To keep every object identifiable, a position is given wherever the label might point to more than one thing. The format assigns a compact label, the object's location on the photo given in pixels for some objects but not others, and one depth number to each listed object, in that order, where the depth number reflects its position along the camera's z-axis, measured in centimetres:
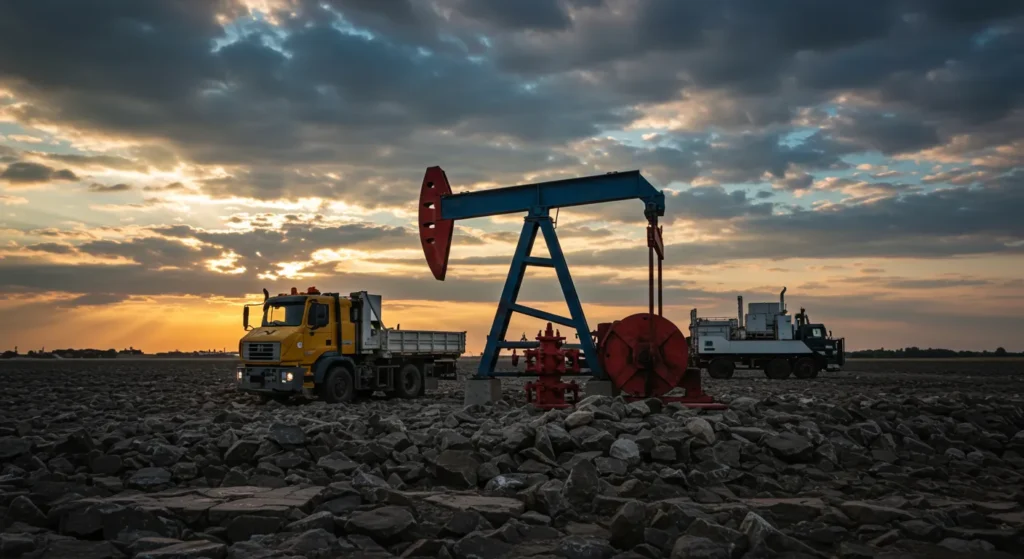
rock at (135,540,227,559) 553
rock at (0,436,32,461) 913
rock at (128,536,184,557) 579
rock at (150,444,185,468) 902
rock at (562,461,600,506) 736
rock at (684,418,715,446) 922
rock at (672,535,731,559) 559
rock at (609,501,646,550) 612
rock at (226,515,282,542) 641
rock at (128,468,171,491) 841
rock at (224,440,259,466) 912
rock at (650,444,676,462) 873
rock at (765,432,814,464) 926
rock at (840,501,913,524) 677
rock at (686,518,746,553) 588
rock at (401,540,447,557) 586
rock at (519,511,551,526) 675
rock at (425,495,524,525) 673
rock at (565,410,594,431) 966
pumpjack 1285
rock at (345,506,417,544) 625
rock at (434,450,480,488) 824
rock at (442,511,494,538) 642
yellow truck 1748
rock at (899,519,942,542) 643
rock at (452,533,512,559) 586
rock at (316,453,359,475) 869
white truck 3180
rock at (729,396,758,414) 1187
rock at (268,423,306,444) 930
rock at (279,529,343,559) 585
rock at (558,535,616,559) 583
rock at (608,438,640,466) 857
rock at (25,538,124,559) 586
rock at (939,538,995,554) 613
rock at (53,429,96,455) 938
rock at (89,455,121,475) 888
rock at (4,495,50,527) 688
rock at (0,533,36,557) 589
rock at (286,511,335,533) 634
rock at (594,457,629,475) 834
